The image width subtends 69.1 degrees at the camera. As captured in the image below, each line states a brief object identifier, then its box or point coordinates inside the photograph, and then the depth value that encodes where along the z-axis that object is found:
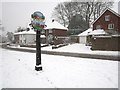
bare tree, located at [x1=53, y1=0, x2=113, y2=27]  32.70
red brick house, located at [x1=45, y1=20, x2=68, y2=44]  27.86
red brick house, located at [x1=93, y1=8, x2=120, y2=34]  19.66
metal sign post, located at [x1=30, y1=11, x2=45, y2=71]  6.34
